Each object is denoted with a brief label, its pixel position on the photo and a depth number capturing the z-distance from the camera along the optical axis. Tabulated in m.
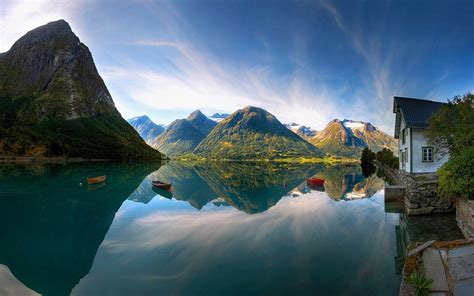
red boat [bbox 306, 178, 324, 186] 42.53
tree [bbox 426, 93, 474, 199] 14.90
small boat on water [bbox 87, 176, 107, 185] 39.38
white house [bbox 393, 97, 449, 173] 27.90
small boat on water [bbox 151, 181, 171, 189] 36.66
